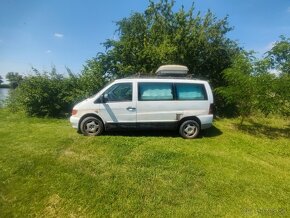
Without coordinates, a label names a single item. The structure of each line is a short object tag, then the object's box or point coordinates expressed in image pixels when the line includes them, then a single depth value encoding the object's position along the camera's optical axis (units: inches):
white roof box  303.0
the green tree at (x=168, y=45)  382.8
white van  241.1
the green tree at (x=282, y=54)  359.3
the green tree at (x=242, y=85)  287.0
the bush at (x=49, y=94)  355.9
